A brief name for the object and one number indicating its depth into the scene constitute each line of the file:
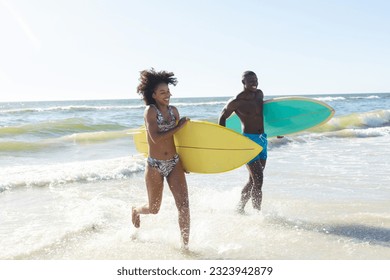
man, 5.43
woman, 4.07
